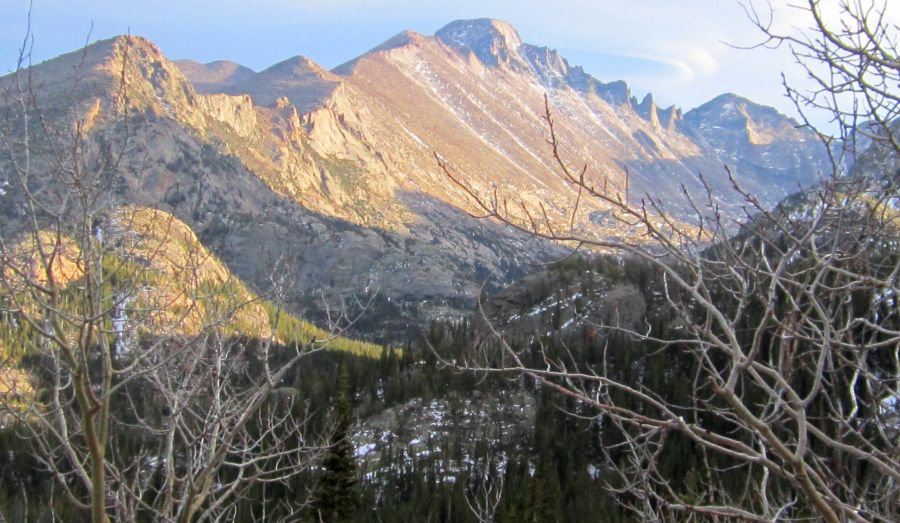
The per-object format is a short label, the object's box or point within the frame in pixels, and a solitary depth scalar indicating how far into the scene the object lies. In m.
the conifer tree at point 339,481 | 25.27
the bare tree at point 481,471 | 52.41
